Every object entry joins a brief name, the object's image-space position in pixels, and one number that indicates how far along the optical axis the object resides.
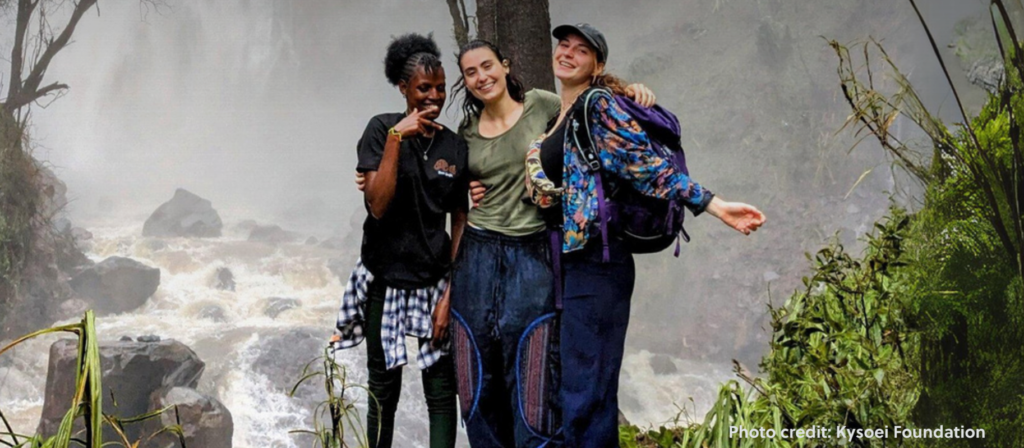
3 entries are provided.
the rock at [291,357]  7.32
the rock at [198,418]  5.05
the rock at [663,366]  9.32
